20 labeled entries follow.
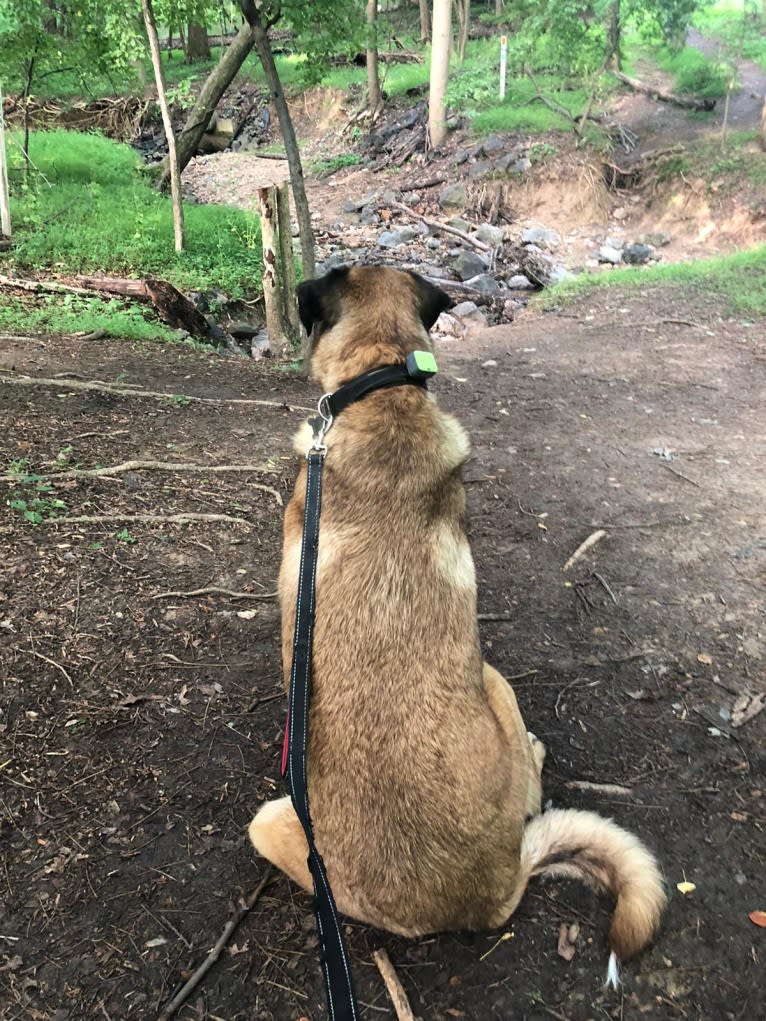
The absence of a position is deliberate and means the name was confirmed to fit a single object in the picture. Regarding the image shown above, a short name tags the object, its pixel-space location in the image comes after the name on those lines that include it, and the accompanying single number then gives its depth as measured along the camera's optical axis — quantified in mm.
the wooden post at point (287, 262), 8683
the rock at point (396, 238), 15529
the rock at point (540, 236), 15945
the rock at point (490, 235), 15305
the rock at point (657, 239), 15867
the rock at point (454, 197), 17500
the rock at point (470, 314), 11766
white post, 19656
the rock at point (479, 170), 18016
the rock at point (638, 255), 15242
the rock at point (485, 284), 12820
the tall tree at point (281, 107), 7395
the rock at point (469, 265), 13609
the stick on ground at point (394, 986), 2054
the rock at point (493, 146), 18578
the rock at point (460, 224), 16047
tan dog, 1989
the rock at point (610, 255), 15211
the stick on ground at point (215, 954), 2068
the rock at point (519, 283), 13555
